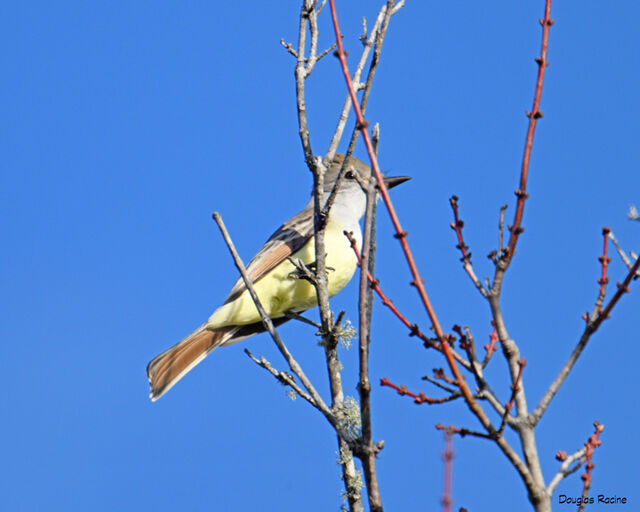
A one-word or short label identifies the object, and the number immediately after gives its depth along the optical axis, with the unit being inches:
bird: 473.1
